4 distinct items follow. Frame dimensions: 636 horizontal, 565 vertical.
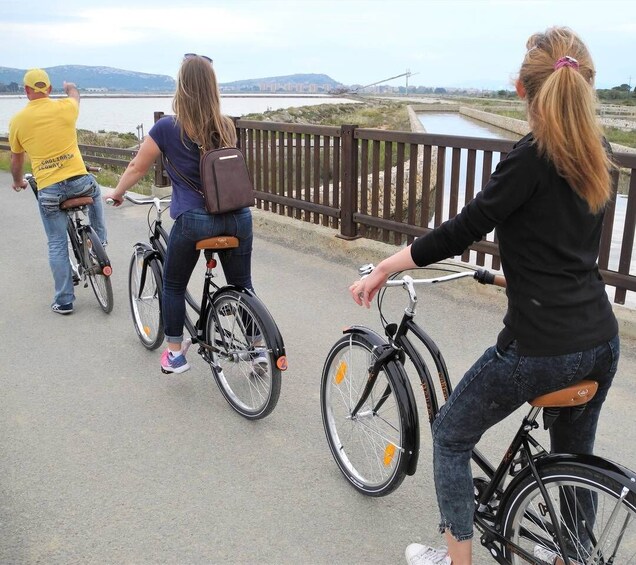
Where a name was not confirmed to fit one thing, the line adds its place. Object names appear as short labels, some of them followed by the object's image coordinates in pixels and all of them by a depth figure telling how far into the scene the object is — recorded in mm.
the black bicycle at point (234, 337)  3965
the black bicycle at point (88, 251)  6023
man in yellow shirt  5863
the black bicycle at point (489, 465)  2256
